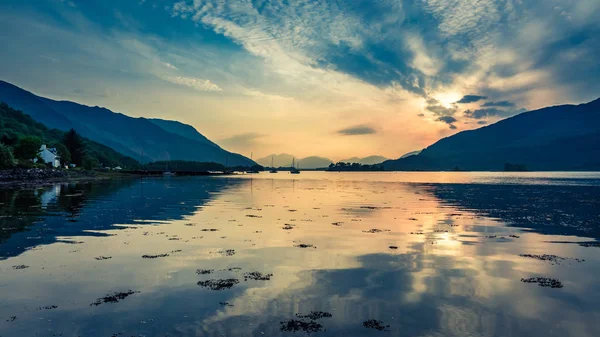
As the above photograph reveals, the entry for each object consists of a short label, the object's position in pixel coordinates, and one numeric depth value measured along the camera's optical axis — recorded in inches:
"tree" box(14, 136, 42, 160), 6250.0
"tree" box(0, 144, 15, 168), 5093.5
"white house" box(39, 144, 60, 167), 7307.1
